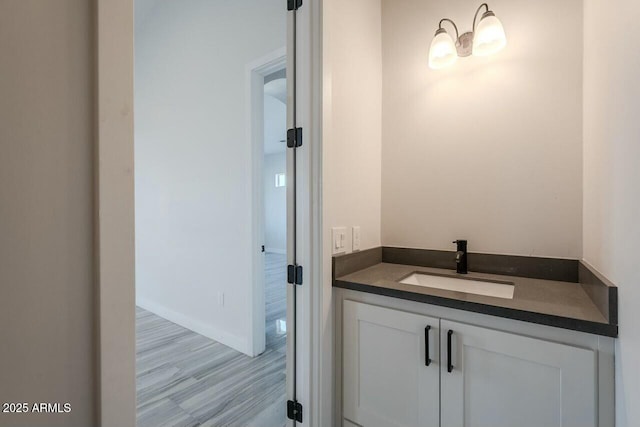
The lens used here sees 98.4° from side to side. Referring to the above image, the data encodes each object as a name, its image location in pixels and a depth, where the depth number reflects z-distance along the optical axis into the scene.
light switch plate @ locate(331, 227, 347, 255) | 1.35
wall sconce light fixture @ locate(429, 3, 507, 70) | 1.36
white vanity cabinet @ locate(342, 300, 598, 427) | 0.87
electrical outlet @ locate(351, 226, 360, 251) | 1.52
